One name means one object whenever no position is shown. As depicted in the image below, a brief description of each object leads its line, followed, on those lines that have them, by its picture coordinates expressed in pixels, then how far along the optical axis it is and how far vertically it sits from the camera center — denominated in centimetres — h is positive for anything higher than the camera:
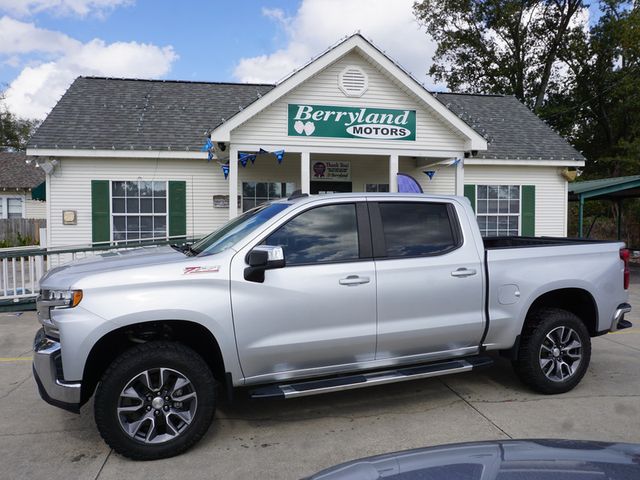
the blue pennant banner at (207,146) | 1096 +168
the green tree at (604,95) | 2880 +758
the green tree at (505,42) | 3203 +1143
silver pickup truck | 355 -69
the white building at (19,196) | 2738 +150
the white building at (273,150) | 1083 +165
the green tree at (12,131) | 4988 +922
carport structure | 1520 +98
